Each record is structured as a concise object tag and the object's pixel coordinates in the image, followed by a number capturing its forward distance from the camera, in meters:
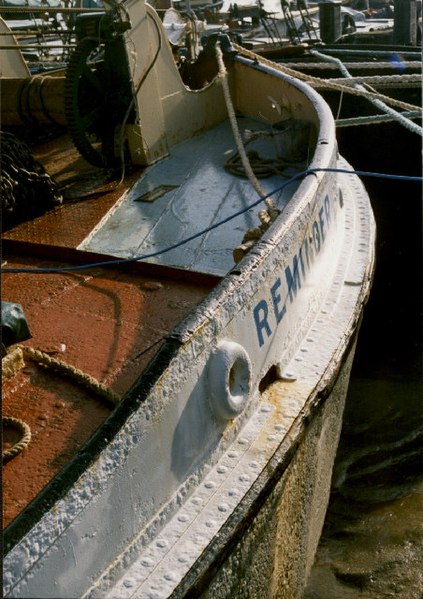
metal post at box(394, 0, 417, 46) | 13.93
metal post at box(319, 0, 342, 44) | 14.88
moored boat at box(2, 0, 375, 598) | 2.04
